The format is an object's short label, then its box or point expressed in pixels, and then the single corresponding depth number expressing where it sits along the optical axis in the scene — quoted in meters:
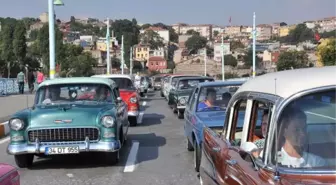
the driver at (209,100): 10.07
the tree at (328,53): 56.47
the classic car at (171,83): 25.59
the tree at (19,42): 64.09
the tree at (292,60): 71.12
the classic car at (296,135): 3.33
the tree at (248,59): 129.45
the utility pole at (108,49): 44.09
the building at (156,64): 159.38
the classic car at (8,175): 3.69
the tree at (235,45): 177.88
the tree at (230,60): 140.25
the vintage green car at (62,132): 8.56
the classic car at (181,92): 18.79
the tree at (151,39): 186.88
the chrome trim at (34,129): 8.61
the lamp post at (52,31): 22.10
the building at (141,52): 175.50
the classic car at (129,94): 16.11
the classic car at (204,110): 8.42
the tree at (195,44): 188.88
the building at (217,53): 146.95
